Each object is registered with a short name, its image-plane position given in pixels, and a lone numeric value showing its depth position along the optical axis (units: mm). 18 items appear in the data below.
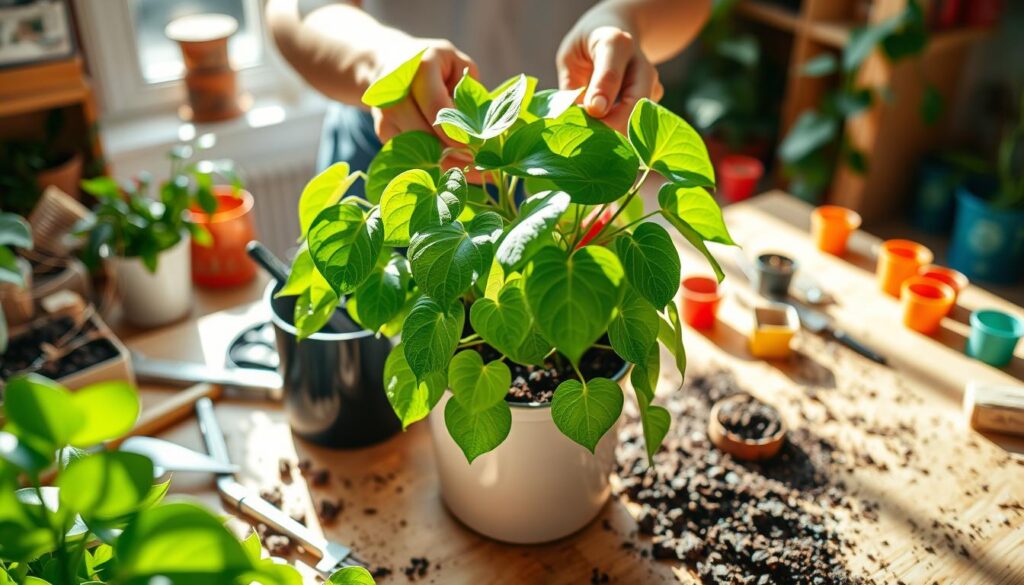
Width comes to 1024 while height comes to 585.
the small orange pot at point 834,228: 1377
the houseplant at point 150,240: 1236
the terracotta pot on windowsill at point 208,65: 1919
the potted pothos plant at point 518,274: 601
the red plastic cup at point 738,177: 2240
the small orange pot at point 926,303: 1187
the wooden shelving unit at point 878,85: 2270
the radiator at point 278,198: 2156
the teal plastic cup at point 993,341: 1122
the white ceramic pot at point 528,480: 793
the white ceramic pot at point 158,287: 1240
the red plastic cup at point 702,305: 1192
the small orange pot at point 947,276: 1267
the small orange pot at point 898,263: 1269
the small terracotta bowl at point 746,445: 967
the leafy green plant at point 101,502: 403
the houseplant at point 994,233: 2107
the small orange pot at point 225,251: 1353
